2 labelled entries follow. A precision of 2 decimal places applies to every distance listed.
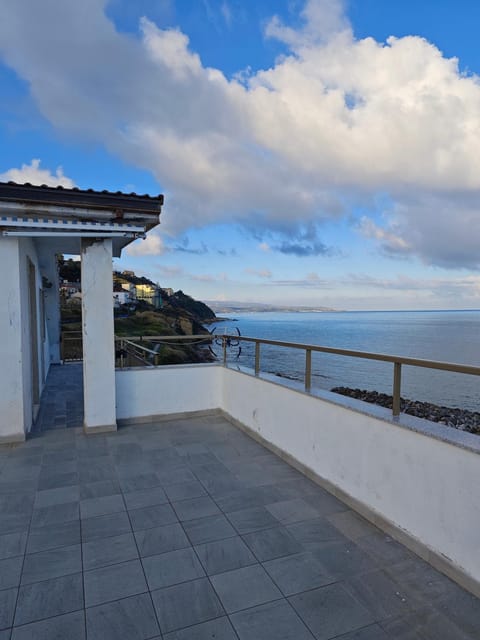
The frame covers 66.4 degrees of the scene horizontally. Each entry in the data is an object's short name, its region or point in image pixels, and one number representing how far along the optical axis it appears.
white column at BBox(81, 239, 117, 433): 4.42
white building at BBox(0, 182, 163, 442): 3.96
